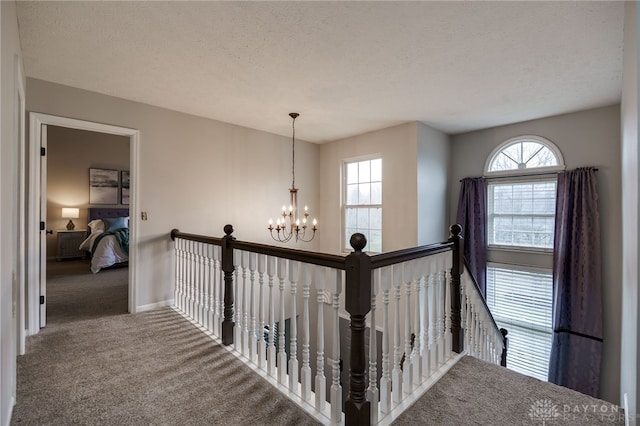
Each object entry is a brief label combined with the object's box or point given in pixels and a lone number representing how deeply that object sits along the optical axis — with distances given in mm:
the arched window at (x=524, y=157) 3836
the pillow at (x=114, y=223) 6137
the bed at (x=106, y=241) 5434
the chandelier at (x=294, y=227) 4719
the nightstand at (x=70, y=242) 6309
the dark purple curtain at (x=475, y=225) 4281
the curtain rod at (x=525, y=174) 3783
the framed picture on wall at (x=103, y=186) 6820
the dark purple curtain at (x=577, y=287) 3371
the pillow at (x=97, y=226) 6344
